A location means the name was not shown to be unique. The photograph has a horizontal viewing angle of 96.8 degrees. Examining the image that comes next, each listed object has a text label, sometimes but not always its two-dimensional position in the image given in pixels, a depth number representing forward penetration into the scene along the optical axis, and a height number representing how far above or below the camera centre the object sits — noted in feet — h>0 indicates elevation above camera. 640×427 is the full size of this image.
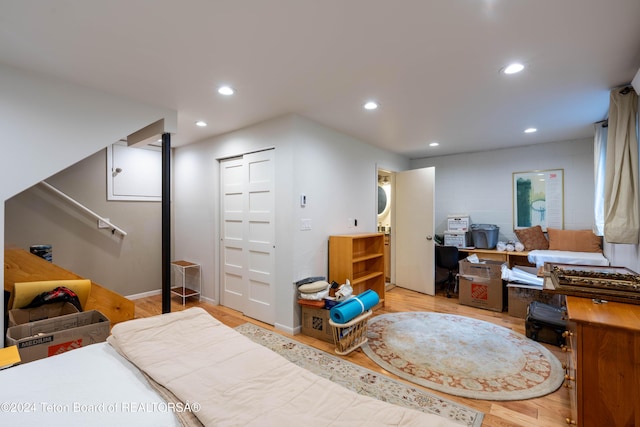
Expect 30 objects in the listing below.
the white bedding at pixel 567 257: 11.04 -1.85
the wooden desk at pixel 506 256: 13.67 -2.17
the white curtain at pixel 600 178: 9.47 +1.14
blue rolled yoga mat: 8.55 -3.01
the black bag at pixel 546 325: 9.32 -3.79
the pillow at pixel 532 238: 14.03 -1.31
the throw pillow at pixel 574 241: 12.55 -1.30
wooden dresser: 4.25 -2.44
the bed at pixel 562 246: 11.46 -1.59
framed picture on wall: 13.97 +0.69
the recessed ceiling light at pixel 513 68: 6.89 +3.57
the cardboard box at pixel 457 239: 15.21 -1.43
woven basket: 8.66 -3.83
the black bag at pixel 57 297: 7.84 -2.38
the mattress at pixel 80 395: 3.15 -2.28
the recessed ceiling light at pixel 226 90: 8.21 +3.63
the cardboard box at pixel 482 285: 12.85 -3.40
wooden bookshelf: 11.25 -2.08
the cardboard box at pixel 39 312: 7.53 -2.75
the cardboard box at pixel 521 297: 11.71 -3.55
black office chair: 14.71 -2.65
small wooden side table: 13.91 -3.45
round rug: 7.18 -4.38
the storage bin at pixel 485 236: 14.64 -1.24
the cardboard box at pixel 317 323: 9.66 -3.89
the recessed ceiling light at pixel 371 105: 9.33 +3.59
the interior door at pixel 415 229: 14.98 -0.93
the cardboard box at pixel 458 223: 15.53 -0.59
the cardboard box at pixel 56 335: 6.51 -2.97
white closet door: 11.16 -0.94
